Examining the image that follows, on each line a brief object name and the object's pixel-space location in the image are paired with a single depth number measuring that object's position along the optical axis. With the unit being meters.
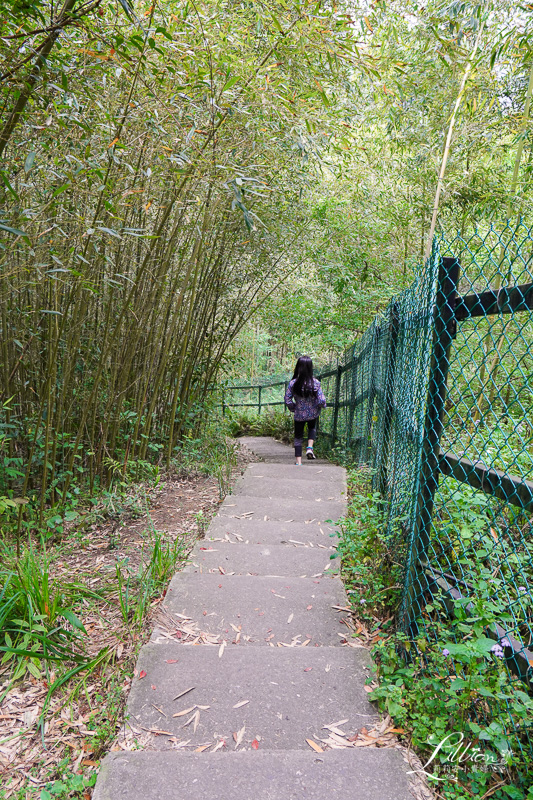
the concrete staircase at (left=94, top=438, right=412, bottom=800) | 1.39
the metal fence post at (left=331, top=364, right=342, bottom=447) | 6.86
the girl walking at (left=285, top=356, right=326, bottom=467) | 5.61
